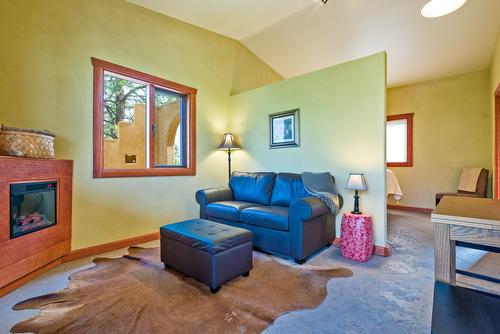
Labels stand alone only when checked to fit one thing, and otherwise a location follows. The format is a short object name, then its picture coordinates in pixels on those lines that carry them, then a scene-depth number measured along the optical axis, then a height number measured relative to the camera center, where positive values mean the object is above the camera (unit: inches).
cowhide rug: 58.2 -39.4
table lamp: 100.4 -7.6
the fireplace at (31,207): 75.4 -14.3
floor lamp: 153.0 +15.4
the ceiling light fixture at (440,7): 107.9 +75.7
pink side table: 97.0 -30.1
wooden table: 31.4 -9.3
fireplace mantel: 70.9 -22.7
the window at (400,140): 201.1 +23.1
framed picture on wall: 133.0 +22.2
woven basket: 75.1 +8.1
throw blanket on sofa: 106.5 -10.3
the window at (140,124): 109.3 +23.9
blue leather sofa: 94.1 -20.6
